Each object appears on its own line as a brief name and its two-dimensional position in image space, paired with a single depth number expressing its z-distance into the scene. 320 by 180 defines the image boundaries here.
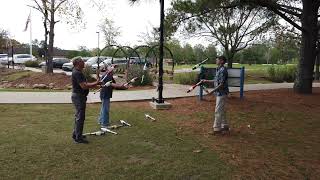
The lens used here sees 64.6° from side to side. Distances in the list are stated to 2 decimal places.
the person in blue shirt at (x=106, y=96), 5.44
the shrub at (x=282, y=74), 17.14
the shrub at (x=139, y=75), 12.02
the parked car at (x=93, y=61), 21.51
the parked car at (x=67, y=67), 22.37
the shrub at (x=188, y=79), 13.19
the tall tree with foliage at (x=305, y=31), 9.40
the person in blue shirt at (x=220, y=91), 5.26
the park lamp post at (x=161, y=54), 7.28
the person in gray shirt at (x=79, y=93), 4.57
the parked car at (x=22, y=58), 27.62
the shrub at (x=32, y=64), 25.25
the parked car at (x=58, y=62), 25.34
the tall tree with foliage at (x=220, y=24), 9.33
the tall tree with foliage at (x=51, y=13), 16.75
